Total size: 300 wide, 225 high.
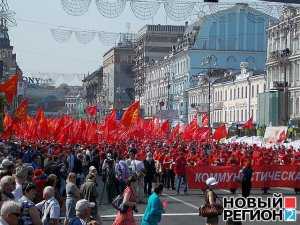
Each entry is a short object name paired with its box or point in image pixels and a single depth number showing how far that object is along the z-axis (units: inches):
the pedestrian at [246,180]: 914.7
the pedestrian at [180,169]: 1014.4
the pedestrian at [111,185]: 887.1
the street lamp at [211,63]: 4051.2
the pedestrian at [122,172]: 874.8
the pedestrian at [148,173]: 971.3
